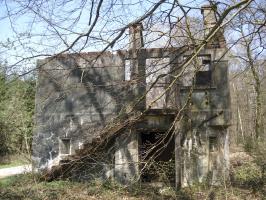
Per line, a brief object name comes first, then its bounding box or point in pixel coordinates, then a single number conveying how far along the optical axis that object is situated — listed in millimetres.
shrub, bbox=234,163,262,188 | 15859
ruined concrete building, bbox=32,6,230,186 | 16188
